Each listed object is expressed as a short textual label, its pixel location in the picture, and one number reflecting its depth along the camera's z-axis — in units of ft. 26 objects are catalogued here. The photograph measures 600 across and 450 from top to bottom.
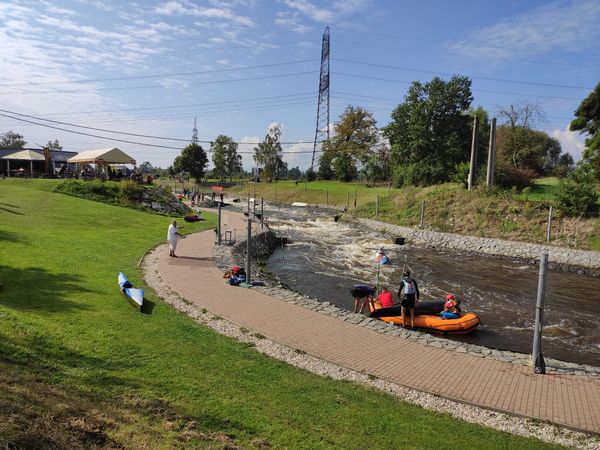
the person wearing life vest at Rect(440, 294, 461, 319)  38.81
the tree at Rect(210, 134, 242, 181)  299.58
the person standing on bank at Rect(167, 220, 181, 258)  56.54
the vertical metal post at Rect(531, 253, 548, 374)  26.37
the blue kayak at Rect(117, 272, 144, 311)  33.88
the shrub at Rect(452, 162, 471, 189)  116.43
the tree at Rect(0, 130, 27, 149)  371.35
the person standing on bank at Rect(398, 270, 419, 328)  36.37
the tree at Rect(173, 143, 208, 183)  278.05
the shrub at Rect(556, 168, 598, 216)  82.33
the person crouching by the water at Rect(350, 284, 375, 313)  41.81
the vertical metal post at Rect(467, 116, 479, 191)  106.22
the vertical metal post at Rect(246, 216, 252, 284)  42.72
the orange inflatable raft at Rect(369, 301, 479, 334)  37.70
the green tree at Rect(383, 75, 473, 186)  151.74
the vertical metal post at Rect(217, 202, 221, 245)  67.80
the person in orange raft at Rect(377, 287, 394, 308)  40.95
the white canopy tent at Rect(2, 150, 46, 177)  141.08
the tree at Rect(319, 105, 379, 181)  243.40
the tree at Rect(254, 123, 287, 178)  299.70
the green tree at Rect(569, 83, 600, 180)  120.59
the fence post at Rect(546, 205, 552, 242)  80.82
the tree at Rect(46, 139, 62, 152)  435.53
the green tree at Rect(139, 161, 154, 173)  489.50
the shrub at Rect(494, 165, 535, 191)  109.50
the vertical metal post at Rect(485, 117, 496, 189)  99.71
